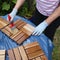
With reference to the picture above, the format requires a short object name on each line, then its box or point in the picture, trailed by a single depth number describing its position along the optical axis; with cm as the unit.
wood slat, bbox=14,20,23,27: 139
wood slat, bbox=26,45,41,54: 122
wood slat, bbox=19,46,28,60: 118
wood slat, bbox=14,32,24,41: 128
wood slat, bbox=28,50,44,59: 119
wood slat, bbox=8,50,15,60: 116
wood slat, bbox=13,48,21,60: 117
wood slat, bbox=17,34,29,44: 127
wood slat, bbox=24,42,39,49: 124
